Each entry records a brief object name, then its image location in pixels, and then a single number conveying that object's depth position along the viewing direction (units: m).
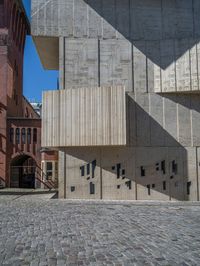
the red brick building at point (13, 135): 27.84
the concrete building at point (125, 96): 15.21
